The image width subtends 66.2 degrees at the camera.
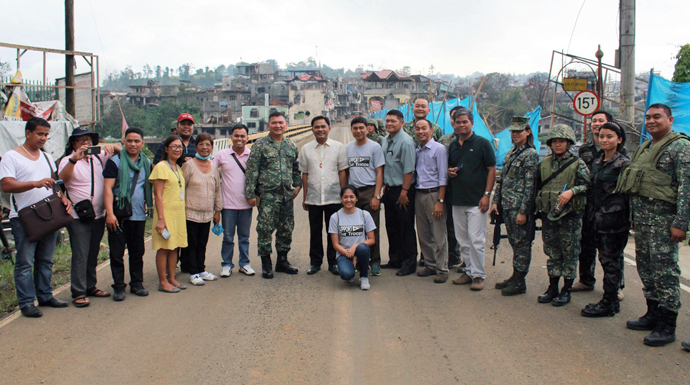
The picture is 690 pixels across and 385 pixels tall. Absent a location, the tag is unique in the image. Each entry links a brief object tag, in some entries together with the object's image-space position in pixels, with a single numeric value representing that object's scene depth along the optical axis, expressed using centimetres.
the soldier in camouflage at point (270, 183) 662
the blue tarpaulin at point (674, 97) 1009
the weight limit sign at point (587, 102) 1120
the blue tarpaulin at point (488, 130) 1830
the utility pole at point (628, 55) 1061
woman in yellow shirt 589
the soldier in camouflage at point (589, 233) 571
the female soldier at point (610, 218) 504
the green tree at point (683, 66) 1573
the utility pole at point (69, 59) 1469
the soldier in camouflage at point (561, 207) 531
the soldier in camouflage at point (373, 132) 984
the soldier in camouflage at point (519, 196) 568
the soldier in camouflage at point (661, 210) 435
